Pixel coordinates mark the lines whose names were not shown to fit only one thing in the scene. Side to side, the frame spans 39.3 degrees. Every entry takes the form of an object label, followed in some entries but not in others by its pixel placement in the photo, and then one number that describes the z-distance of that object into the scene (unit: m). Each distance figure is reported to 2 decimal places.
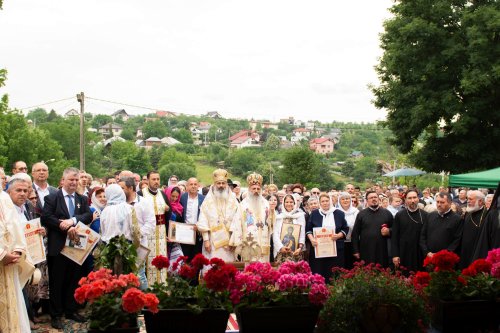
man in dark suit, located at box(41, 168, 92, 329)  9.67
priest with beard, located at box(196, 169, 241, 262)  11.13
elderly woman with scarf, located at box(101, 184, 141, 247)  9.62
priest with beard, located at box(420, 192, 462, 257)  11.49
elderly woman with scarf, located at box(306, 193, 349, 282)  12.05
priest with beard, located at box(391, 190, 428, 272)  11.95
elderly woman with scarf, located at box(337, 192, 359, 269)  12.97
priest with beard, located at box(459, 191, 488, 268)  11.10
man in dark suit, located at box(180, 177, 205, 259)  12.23
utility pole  38.59
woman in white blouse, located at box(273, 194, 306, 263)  11.41
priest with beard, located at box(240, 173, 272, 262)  11.18
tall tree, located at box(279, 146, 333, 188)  55.62
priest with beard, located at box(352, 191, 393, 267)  12.13
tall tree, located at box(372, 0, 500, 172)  27.25
